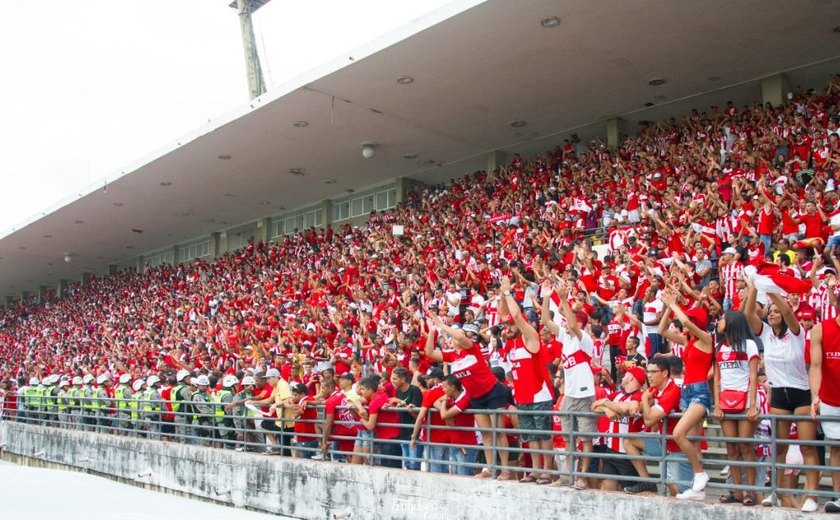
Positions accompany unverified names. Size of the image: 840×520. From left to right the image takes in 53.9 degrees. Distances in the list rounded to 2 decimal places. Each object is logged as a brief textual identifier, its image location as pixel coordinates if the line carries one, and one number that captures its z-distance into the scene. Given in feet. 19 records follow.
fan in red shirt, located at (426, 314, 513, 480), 27.53
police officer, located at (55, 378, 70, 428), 63.52
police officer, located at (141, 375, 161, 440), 49.73
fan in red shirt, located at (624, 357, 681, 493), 22.21
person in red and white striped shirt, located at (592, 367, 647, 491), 23.38
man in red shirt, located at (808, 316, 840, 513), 19.98
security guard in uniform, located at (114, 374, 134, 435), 54.49
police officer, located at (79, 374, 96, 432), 59.21
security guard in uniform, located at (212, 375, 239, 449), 43.55
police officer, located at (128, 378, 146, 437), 52.71
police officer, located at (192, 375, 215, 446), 45.47
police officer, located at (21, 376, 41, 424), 70.80
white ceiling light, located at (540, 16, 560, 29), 47.14
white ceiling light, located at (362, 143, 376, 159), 72.95
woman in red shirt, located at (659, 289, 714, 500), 21.30
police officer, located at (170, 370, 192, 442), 46.11
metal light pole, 126.93
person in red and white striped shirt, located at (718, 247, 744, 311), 34.55
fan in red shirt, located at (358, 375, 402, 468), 31.76
